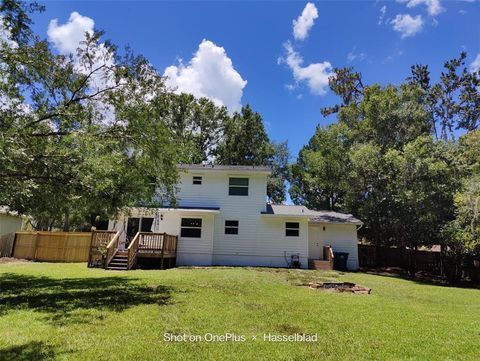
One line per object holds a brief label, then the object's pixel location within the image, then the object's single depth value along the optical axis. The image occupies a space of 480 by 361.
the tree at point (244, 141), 32.00
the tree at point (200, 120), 30.84
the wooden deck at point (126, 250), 14.98
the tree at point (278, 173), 33.78
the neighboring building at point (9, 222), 22.67
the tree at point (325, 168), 24.70
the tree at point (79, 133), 7.53
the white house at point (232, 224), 18.30
